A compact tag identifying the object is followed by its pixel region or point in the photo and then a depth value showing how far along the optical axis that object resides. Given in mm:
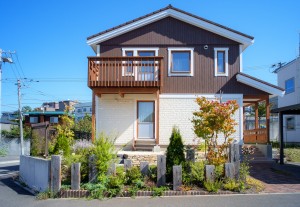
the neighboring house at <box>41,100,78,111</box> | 49737
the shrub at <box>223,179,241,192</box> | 6784
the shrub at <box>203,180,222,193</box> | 6675
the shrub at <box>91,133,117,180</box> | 6988
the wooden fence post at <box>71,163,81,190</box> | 6813
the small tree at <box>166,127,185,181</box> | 7134
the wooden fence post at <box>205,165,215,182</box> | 6848
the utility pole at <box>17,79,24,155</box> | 20061
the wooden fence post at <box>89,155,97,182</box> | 6988
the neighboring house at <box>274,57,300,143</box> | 19247
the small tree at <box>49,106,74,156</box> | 8987
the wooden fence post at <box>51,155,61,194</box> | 6813
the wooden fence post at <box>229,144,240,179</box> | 7148
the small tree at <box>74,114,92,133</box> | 20384
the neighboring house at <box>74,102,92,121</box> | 53009
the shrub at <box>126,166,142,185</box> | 6936
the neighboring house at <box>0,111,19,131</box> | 28538
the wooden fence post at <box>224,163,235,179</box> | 6947
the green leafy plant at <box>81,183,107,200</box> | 6567
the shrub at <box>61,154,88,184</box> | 7217
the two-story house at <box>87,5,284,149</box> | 12481
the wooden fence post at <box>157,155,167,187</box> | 6924
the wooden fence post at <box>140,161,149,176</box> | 7170
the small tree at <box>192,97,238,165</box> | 7386
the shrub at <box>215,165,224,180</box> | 7047
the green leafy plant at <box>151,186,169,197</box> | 6597
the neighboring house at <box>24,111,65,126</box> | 34217
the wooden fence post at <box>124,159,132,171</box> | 7152
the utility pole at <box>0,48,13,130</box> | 22221
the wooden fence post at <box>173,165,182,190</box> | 6761
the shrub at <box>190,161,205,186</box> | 7029
